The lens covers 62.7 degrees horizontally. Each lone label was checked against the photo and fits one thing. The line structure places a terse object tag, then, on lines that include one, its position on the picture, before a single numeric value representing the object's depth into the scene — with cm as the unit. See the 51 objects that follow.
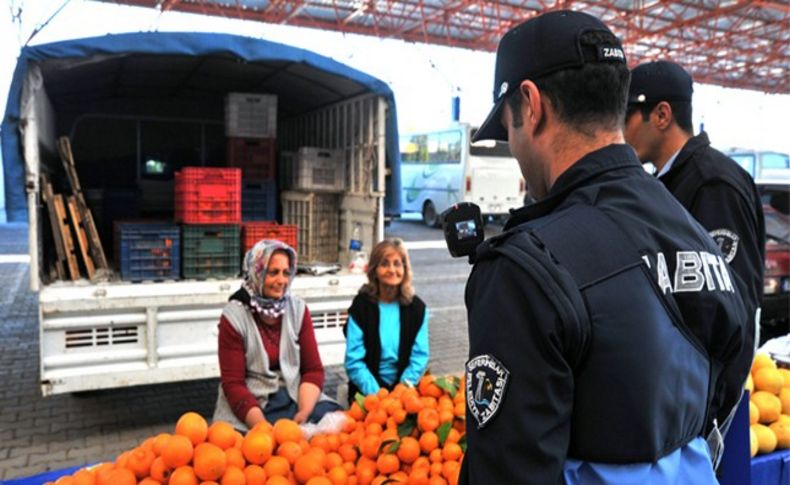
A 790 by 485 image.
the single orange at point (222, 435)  244
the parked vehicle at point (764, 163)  1938
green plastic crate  509
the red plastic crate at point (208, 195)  524
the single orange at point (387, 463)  247
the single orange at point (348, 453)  266
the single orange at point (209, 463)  227
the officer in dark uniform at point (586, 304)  103
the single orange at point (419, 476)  235
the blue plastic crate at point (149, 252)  486
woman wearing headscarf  348
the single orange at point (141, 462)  235
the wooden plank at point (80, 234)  493
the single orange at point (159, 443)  236
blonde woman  389
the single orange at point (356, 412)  305
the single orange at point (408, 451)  250
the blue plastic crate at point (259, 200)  632
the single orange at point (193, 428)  242
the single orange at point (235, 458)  237
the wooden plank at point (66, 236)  485
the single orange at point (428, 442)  253
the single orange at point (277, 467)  239
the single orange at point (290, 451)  249
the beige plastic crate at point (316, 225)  646
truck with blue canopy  434
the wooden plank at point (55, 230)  496
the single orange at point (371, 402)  299
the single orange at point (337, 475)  241
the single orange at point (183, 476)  223
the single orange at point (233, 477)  227
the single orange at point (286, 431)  258
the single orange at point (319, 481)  232
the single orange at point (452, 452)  244
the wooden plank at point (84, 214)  505
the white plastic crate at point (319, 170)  636
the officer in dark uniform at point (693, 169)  220
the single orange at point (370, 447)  258
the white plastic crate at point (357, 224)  579
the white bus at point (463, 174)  1869
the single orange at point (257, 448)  243
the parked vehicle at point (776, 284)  729
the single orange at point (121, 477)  226
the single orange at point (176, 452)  229
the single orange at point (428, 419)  261
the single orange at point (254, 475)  233
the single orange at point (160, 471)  231
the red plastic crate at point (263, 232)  548
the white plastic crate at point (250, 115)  657
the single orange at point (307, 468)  240
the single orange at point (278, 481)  231
